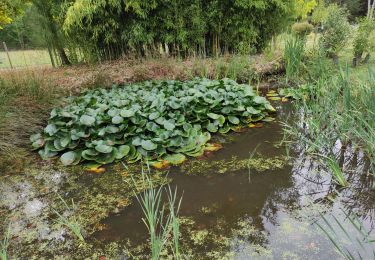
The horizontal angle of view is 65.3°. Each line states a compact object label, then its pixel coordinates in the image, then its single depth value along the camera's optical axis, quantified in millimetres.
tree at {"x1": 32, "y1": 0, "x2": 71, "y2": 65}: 5473
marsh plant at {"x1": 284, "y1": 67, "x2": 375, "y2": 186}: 2250
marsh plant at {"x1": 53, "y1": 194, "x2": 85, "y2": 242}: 1745
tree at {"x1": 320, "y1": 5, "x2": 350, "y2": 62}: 5828
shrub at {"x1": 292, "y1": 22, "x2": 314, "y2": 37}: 11334
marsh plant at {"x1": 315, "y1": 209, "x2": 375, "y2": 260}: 1589
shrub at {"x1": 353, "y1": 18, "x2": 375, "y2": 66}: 5680
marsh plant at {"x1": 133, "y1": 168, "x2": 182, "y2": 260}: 1277
